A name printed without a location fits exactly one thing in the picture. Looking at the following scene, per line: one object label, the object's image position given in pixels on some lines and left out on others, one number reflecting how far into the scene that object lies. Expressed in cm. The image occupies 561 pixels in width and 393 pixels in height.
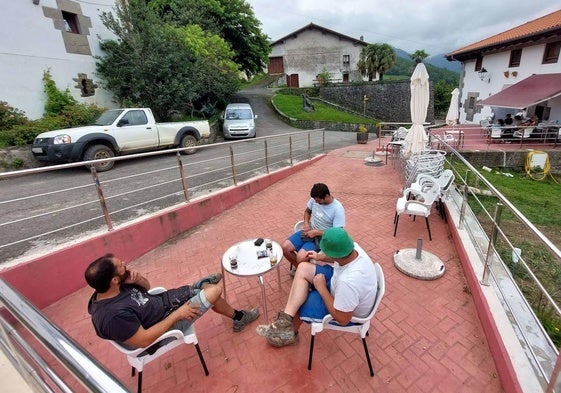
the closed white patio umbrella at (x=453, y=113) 1428
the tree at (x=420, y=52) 3328
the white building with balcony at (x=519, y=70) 1223
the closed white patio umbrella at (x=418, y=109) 669
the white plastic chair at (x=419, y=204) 423
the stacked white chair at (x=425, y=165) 533
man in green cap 206
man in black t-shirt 195
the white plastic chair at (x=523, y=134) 1119
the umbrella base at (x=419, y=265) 341
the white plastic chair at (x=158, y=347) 202
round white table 278
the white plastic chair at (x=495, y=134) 1163
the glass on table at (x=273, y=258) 290
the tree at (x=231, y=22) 1639
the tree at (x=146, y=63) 1129
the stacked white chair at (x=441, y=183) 483
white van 1298
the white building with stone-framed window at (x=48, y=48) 897
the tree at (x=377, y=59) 2823
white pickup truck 727
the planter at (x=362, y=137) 1317
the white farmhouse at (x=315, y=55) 3156
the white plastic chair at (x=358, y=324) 216
